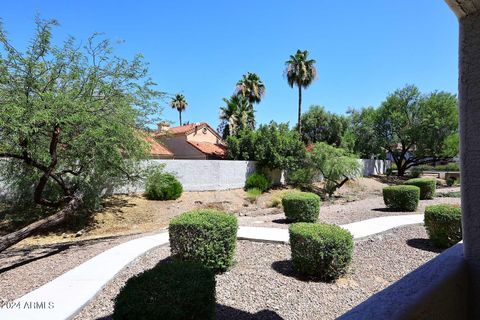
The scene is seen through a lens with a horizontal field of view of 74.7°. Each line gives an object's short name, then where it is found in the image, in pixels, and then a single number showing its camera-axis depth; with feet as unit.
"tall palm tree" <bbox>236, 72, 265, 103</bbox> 107.47
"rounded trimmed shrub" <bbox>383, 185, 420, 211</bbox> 39.50
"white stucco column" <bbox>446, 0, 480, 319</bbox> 5.87
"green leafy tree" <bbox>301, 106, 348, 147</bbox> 127.44
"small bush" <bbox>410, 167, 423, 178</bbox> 110.20
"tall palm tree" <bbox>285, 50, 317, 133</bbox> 107.42
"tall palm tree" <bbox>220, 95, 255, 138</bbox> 98.22
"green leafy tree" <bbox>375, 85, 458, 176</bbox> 101.04
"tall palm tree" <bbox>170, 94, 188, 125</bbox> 163.21
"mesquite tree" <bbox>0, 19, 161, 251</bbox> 24.57
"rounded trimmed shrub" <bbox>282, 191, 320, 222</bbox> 33.35
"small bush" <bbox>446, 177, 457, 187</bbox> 87.14
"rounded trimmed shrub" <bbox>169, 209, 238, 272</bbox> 17.89
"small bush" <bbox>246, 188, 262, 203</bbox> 65.36
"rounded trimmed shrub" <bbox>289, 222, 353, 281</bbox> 18.01
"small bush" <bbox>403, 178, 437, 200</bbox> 51.40
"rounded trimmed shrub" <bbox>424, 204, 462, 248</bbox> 23.48
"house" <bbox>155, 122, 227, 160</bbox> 93.86
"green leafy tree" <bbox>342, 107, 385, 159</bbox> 118.21
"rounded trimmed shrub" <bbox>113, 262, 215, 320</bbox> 8.79
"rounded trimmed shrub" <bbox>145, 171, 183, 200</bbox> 55.21
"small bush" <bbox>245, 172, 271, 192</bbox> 73.31
